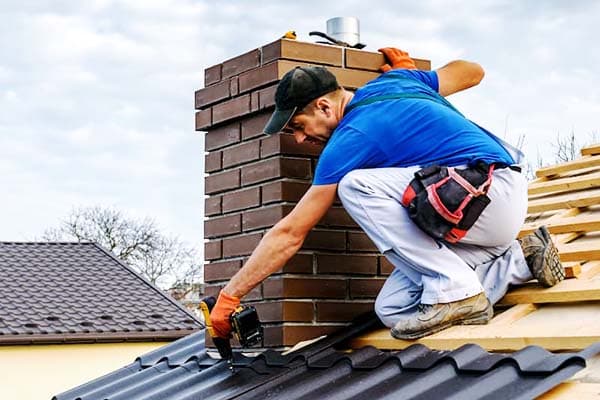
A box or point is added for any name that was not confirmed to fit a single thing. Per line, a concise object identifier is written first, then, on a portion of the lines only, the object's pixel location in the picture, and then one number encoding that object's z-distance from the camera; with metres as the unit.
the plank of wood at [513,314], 4.30
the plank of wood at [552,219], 5.59
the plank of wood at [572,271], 4.59
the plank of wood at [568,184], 6.18
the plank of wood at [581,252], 4.77
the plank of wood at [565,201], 5.77
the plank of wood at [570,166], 7.02
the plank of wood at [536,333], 3.80
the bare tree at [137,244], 40.31
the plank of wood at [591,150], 7.42
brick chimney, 5.08
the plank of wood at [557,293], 4.19
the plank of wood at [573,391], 3.28
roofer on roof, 4.35
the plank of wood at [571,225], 5.23
